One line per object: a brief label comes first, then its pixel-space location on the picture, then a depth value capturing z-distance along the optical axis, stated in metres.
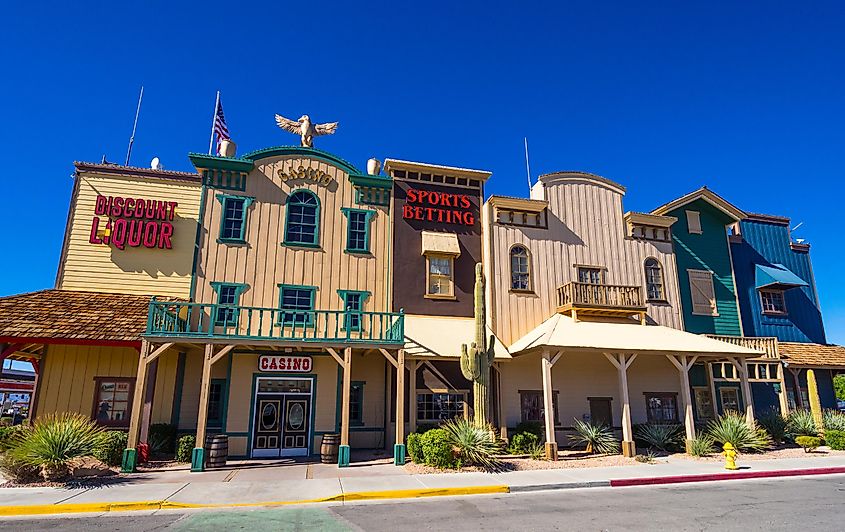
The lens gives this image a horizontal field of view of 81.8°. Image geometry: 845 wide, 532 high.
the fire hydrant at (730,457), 13.93
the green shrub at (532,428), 17.48
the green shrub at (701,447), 16.27
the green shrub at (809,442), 17.14
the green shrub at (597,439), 16.98
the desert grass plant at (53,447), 11.32
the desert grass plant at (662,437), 17.55
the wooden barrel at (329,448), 15.27
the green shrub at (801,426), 19.03
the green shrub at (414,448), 14.40
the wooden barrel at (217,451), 14.09
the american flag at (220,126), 20.45
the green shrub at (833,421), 19.77
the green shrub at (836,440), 18.06
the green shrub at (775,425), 19.00
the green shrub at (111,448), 13.02
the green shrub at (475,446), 13.65
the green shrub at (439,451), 13.62
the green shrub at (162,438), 15.64
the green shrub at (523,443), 16.77
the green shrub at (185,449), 14.76
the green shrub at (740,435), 16.88
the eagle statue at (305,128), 20.56
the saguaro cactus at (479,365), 14.78
